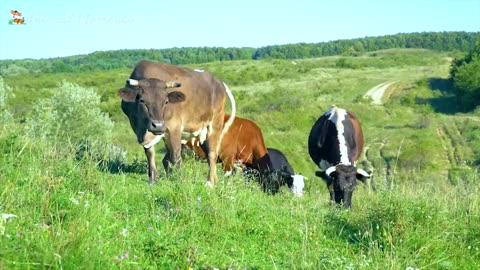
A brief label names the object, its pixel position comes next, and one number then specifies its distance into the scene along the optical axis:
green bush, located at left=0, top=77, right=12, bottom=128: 33.60
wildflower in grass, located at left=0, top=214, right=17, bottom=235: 4.59
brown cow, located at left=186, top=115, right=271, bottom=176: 16.17
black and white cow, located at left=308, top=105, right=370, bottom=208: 12.58
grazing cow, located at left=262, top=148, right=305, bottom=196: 15.19
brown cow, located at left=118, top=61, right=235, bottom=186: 10.15
